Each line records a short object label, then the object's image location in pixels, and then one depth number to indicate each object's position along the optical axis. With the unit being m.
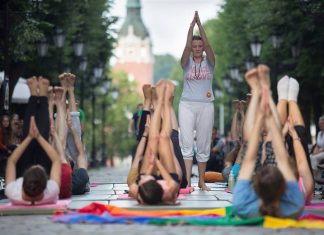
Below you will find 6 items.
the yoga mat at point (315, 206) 13.06
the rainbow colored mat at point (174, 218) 11.00
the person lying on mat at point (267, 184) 10.78
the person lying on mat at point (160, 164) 12.39
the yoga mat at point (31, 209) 12.32
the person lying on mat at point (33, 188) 12.32
